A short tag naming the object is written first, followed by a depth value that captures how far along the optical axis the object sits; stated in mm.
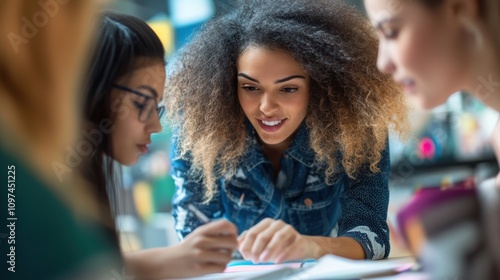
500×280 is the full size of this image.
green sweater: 665
